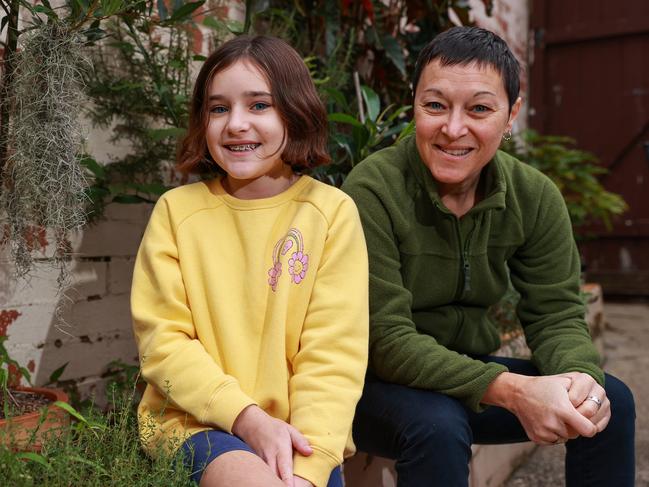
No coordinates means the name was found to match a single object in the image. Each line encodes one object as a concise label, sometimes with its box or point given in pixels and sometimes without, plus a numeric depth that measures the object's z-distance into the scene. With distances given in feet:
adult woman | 4.19
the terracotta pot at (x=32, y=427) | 3.62
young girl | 3.78
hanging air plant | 4.27
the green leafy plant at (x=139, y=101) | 5.54
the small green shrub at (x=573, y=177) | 12.58
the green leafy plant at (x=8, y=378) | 4.22
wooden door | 17.16
